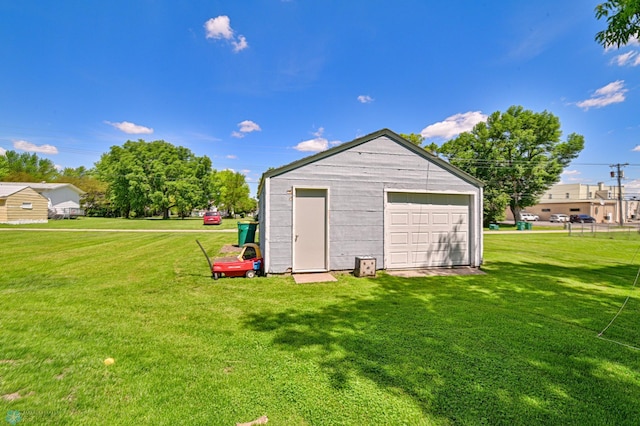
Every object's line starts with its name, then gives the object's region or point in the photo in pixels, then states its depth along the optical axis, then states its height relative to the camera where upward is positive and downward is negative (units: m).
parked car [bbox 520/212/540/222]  40.29 +0.05
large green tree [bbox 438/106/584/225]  26.72 +6.37
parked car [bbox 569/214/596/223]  36.22 -0.06
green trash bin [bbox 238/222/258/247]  10.63 -0.62
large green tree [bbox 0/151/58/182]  43.22 +8.76
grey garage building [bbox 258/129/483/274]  6.69 +0.18
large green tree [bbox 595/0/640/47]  4.30 +3.34
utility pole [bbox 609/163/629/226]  31.04 +5.44
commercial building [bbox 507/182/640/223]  40.38 +2.35
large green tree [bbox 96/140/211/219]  34.47 +5.11
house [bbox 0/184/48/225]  21.11 +0.83
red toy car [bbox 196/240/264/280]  6.37 -1.26
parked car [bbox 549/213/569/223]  36.84 -0.07
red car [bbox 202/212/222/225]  25.87 -0.32
